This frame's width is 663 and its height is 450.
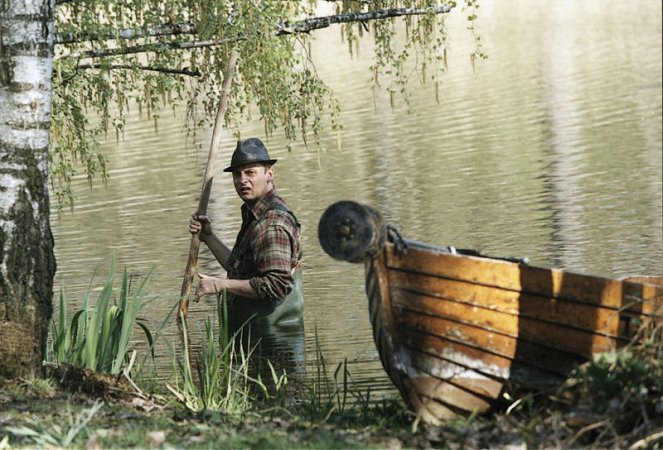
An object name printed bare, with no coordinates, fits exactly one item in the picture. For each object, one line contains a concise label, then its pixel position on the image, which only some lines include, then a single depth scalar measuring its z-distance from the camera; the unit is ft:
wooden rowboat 46.57
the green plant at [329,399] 52.01
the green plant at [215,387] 53.31
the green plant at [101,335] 55.26
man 64.44
